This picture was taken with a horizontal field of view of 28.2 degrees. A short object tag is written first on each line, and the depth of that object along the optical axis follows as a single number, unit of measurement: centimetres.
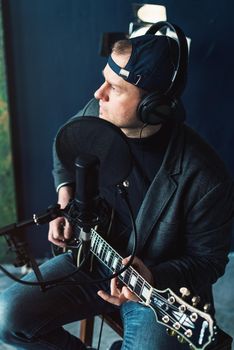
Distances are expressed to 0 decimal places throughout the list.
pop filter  94
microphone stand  97
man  127
